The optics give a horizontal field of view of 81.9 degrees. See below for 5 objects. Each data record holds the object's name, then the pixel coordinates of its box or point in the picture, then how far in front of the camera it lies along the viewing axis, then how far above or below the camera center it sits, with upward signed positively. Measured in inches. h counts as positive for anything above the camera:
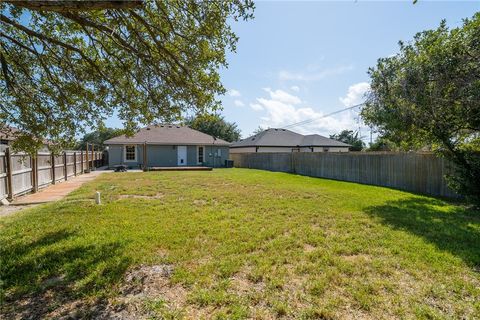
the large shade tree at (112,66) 201.9 +70.8
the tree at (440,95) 251.0 +58.1
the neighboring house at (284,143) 1237.1 +41.8
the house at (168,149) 916.6 +14.8
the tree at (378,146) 1193.2 +24.4
